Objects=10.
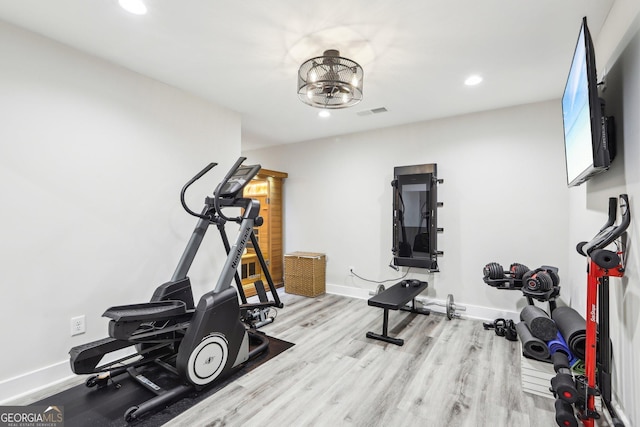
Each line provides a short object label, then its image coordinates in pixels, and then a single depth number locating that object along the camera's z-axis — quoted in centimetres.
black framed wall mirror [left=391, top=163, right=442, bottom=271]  376
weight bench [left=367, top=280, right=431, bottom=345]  292
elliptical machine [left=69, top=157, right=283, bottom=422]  192
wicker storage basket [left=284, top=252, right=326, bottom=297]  452
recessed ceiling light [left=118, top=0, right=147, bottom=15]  178
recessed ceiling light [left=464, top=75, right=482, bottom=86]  271
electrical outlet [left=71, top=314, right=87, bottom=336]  226
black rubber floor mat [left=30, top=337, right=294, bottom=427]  179
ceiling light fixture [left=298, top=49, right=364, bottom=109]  213
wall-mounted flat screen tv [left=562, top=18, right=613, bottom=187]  148
